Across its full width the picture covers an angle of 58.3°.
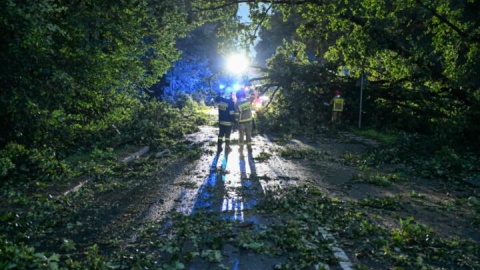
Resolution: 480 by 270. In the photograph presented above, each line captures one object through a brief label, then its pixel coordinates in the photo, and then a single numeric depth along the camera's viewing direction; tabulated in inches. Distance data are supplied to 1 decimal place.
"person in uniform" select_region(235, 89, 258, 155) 544.7
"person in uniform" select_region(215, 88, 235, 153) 541.6
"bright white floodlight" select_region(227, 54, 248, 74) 887.7
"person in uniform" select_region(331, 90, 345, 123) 802.8
